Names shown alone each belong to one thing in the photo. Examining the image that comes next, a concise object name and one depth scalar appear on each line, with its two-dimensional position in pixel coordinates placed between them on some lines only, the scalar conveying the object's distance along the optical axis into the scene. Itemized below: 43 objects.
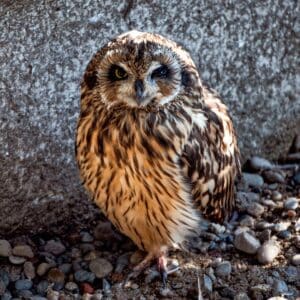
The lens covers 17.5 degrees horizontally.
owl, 3.88
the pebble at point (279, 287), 4.38
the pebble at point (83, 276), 4.48
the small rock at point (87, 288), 4.41
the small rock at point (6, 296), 4.36
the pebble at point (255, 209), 4.92
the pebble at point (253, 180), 5.14
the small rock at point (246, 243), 4.61
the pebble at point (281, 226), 4.75
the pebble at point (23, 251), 4.60
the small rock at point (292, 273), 4.47
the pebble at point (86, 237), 4.77
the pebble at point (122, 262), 4.56
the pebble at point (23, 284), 4.43
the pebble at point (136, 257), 4.62
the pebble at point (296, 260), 4.53
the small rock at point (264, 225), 4.79
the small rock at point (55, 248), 4.68
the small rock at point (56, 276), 4.48
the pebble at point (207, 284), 4.39
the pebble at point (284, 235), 4.71
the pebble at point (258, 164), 5.22
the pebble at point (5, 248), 4.59
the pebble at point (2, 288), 4.39
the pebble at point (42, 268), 4.51
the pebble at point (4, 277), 4.45
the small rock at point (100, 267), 4.52
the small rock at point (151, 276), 4.50
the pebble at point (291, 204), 4.91
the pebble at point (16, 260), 4.55
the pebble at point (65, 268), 4.53
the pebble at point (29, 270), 4.49
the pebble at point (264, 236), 4.68
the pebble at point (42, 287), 4.42
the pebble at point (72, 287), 4.42
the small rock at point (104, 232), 4.77
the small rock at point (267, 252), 4.55
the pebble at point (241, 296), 4.33
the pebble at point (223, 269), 4.50
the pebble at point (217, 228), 4.80
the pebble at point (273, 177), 5.14
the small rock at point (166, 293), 4.39
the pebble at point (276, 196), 5.02
